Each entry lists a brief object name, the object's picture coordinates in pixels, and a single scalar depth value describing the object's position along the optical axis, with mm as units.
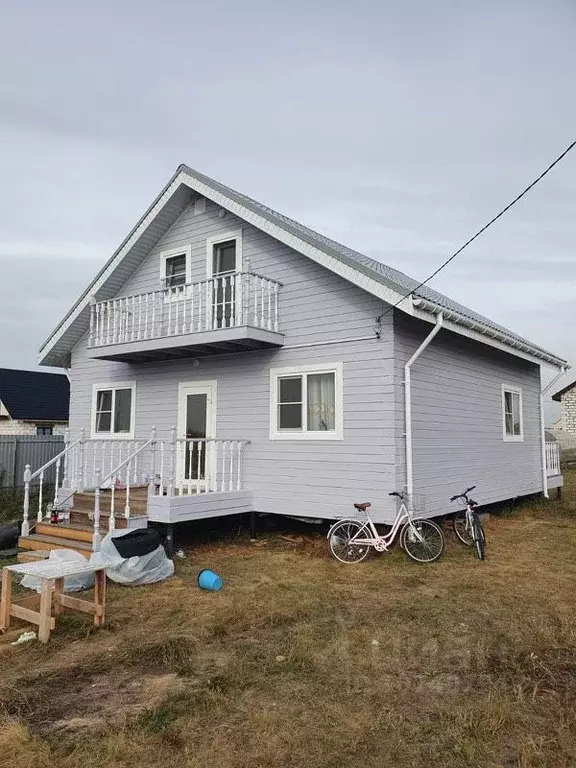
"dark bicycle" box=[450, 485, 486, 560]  9000
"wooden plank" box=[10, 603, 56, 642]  5566
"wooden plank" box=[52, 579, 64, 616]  6051
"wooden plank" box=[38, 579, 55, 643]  5480
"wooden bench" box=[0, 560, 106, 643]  5496
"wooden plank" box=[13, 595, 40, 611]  6016
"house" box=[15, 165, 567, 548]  9594
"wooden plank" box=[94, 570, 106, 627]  5898
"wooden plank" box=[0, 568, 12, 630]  5848
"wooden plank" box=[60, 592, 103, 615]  5918
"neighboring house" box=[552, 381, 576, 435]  33431
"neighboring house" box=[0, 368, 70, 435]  28422
